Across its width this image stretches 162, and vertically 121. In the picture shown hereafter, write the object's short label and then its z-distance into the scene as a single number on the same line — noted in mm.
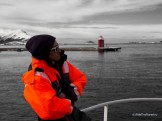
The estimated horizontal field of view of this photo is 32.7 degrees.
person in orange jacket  2447
